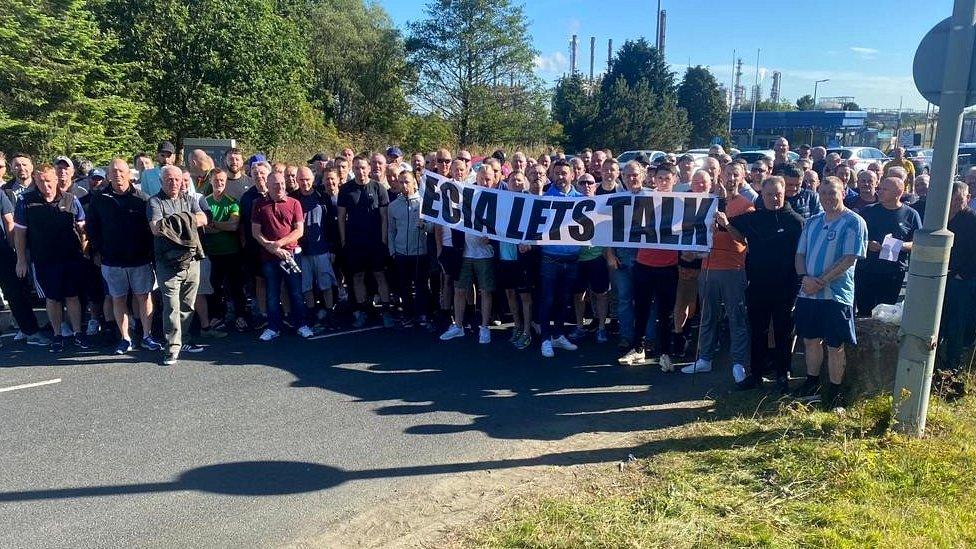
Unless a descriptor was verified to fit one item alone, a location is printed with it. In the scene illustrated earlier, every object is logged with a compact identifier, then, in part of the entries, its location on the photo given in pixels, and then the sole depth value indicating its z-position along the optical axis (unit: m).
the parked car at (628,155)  33.34
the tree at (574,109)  42.81
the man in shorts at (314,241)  8.37
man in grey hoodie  8.51
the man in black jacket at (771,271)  6.11
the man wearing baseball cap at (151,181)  8.94
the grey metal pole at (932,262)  4.65
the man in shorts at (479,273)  7.88
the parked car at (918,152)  29.34
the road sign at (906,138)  51.67
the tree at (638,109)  41.59
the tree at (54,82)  19.02
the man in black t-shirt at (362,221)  8.58
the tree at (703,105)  54.84
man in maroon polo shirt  7.95
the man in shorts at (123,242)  7.28
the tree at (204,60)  24.70
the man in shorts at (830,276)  5.49
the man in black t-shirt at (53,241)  7.54
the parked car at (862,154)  27.91
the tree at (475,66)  40.81
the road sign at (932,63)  4.71
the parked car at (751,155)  28.55
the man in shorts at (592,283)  7.75
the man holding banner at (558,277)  7.54
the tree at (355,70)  42.78
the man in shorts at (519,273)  7.75
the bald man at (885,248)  6.89
